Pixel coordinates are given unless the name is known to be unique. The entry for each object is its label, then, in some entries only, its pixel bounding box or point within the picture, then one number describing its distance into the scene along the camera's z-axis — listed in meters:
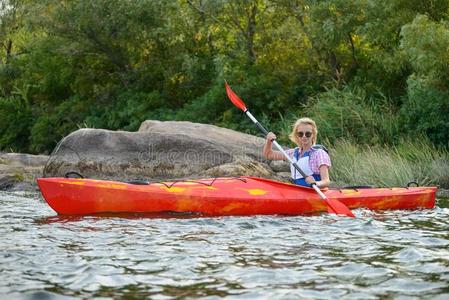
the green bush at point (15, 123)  24.09
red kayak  7.75
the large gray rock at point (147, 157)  12.55
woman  8.20
